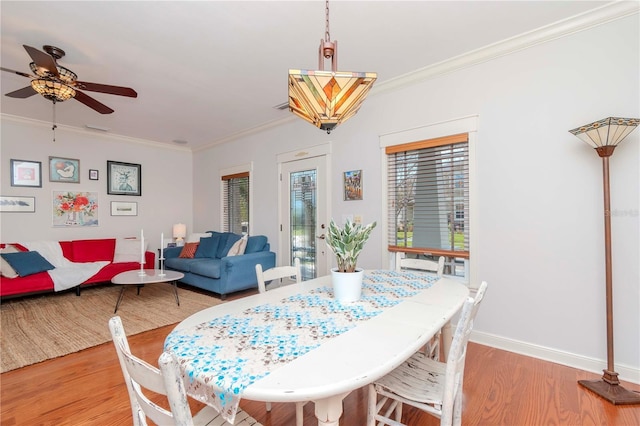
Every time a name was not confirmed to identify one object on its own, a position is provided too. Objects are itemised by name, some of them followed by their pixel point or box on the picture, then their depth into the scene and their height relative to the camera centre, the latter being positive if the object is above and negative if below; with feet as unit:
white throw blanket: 13.26 -2.42
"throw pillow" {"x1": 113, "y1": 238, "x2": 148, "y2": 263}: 16.02 -1.89
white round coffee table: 11.64 -2.52
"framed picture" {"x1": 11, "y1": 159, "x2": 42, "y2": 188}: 14.33 +2.16
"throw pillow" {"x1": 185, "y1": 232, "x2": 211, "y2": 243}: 17.91 -1.24
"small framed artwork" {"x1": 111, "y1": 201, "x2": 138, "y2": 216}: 17.44 +0.49
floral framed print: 15.55 +0.42
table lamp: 18.98 -1.09
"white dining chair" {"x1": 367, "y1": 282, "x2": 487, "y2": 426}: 3.67 -2.51
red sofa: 12.16 -2.52
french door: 13.12 +0.05
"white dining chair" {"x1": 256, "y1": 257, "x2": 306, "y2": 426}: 6.09 -1.29
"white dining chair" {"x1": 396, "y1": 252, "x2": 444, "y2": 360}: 6.11 -1.36
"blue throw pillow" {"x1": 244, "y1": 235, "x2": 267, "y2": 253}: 14.97 -1.45
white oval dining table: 2.61 -1.50
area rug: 8.52 -3.70
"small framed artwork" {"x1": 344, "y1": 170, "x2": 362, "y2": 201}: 11.62 +1.18
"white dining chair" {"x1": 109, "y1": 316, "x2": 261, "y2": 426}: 2.20 -1.32
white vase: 4.99 -1.18
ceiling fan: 7.25 +3.61
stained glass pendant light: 4.38 +1.91
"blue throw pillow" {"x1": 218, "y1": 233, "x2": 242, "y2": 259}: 15.78 -1.51
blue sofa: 13.41 -2.32
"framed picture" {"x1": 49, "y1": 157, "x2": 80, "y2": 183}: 15.39 +2.49
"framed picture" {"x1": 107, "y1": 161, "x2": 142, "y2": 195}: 17.33 +2.28
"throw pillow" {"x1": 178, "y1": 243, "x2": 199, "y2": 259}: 16.62 -1.94
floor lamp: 6.13 +0.16
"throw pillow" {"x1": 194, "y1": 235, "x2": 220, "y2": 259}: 16.20 -1.72
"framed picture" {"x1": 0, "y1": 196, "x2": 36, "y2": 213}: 14.06 +0.63
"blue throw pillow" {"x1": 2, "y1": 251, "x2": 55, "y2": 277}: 12.54 -1.96
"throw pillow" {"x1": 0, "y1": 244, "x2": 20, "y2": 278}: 12.33 -2.20
